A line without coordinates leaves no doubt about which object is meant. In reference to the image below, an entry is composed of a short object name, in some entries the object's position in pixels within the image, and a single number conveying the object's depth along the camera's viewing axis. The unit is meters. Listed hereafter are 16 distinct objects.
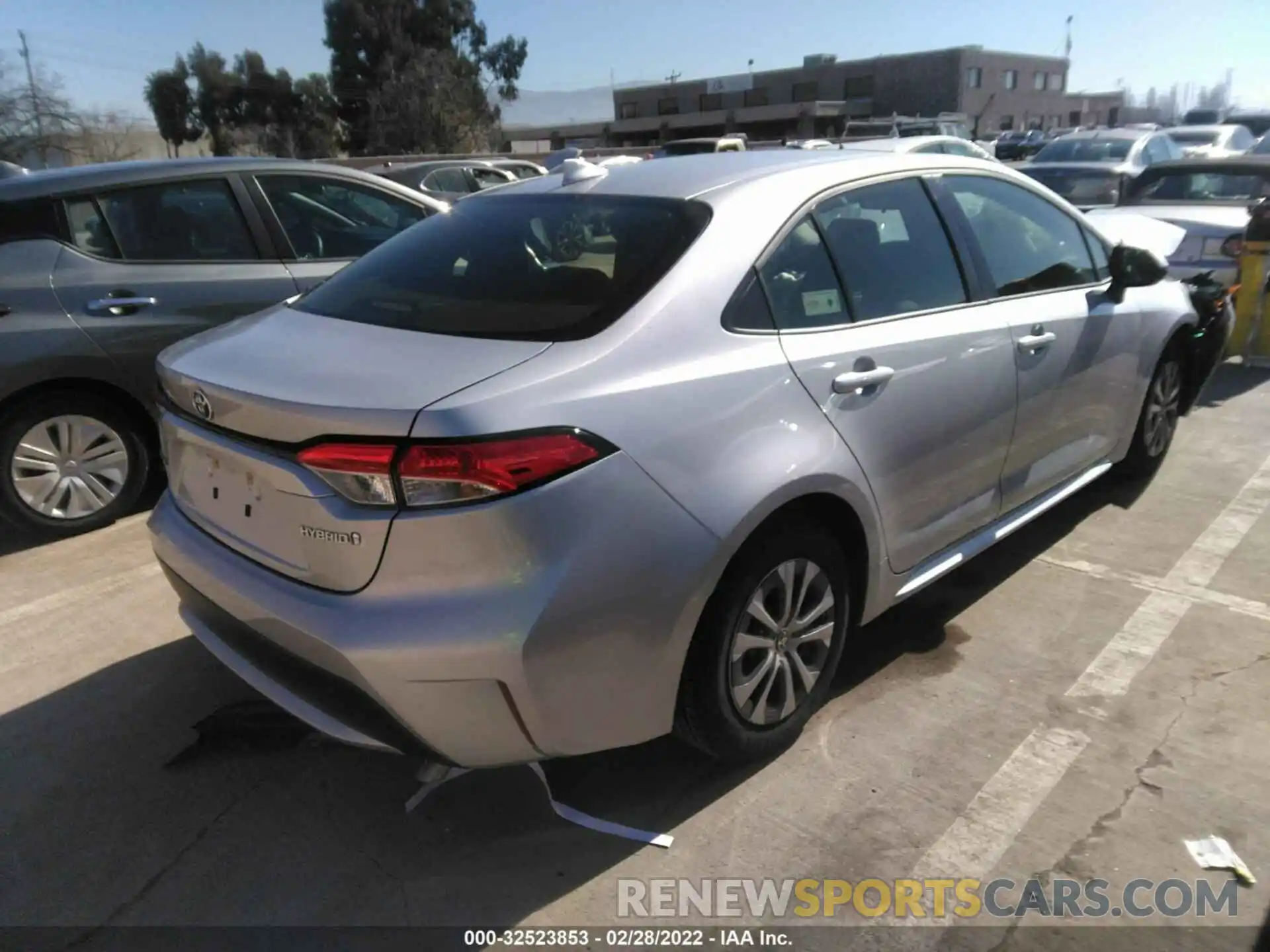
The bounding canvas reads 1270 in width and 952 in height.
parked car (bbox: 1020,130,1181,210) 11.62
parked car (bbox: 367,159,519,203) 15.02
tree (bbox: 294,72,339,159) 48.94
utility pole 27.64
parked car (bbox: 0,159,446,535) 4.50
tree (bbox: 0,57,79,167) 27.47
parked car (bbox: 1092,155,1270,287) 7.62
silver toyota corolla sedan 2.14
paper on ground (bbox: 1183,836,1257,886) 2.46
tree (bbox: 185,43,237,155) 51.72
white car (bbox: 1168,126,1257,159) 18.23
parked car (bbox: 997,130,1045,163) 34.78
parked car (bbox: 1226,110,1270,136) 29.36
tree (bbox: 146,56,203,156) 52.72
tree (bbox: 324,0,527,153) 45.78
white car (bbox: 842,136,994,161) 11.29
